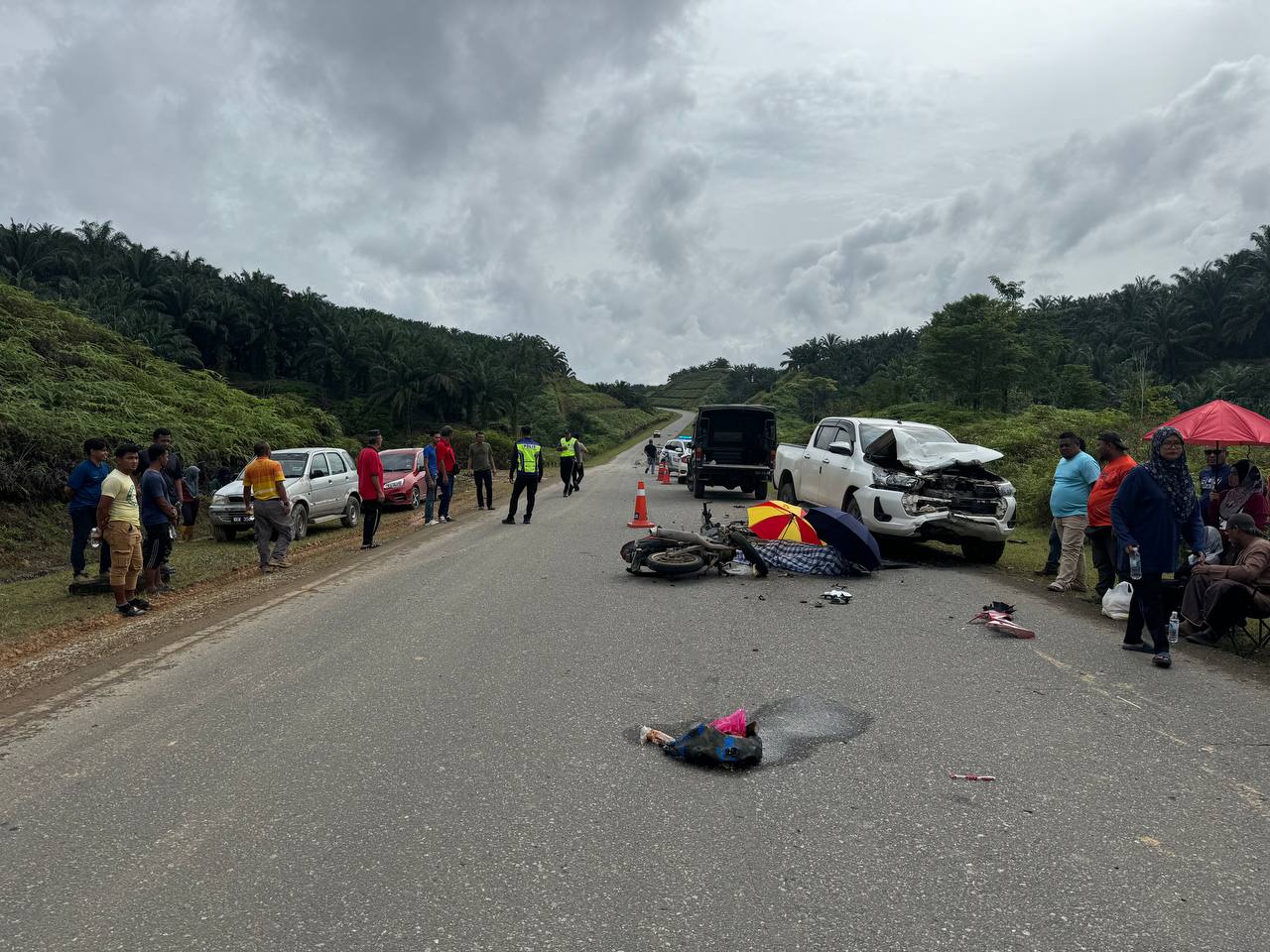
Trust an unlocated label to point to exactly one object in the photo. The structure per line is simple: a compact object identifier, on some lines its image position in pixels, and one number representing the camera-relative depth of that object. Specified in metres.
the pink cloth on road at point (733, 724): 4.21
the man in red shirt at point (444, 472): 16.20
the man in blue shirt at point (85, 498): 9.32
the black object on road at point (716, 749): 3.95
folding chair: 6.20
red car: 18.70
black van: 19.62
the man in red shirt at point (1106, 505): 7.61
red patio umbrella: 8.55
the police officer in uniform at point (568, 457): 20.77
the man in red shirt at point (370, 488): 12.39
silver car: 13.94
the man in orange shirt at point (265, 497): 10.45
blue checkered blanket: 9.29
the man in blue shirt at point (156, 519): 8.87
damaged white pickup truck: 10.05
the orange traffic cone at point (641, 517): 13.60
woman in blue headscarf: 5.98
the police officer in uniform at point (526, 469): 14.81
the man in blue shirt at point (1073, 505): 8.64
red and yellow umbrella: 9.78
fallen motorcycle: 8.98
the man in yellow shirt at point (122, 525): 7.86
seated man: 6.04
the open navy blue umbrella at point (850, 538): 9.21
